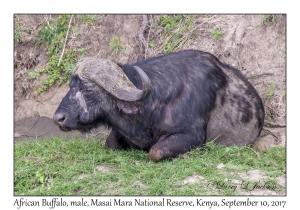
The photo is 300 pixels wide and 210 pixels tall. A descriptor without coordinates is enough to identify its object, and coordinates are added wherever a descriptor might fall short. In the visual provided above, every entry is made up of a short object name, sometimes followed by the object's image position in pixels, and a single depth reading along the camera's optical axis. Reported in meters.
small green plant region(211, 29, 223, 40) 19.91
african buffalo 13.66
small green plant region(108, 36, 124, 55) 21.48
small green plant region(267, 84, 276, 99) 18.22
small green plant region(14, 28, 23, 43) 22.65
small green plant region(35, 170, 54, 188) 12.23
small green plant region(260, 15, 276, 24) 19.27
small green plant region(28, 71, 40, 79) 22.05
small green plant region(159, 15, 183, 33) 21.31
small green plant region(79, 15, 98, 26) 22.77
